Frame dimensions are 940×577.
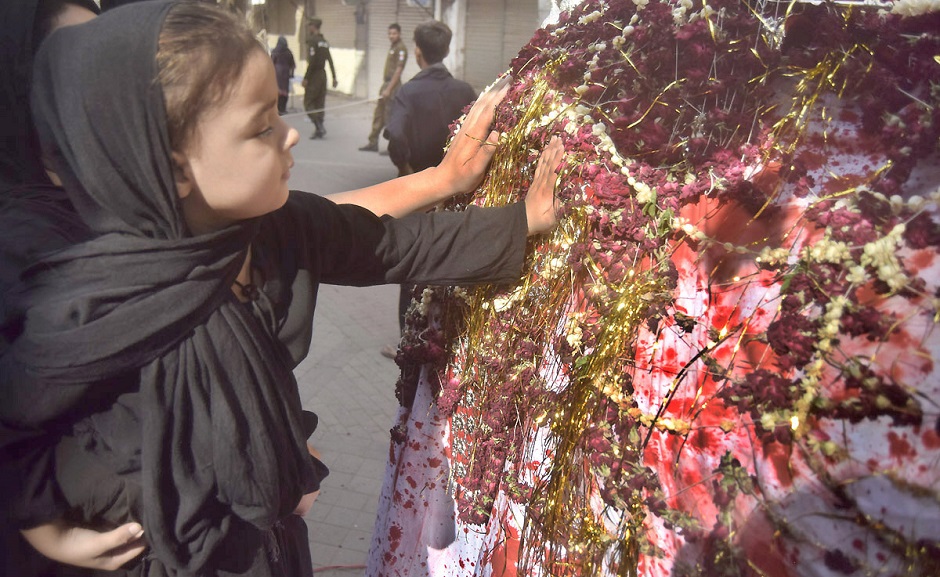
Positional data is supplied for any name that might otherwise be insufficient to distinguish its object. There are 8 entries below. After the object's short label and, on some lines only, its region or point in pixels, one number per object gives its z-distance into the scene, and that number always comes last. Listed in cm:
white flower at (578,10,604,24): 135
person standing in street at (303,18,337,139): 1262
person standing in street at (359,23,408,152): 1065
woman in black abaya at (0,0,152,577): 125
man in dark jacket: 455
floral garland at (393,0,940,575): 91
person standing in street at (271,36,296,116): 1277
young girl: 113
